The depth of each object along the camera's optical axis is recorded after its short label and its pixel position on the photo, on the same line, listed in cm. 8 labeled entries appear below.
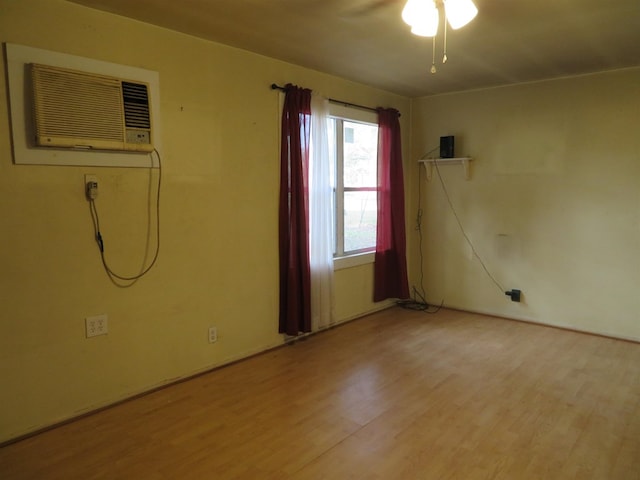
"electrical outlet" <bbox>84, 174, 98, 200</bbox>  253
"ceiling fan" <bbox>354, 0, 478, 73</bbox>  204
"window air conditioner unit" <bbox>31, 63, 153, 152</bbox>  230
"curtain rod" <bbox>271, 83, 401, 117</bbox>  350
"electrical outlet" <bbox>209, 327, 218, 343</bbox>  324
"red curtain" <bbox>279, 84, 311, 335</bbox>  358
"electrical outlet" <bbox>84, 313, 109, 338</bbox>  259
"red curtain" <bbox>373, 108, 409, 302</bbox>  462
